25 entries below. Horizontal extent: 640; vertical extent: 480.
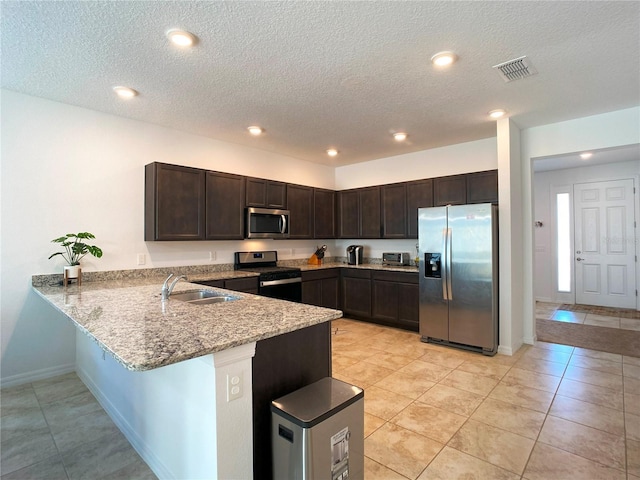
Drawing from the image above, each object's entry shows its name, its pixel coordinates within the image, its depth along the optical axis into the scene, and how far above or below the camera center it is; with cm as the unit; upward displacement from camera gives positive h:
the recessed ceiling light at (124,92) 287 +136
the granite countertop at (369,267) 465 -35
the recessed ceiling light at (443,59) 237 +135
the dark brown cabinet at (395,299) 451 -78
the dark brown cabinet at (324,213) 536 +51
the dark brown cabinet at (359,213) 528 +51
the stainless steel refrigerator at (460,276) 363 -38
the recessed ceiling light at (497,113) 347 +138
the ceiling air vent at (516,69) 249 +136
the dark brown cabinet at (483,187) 411 +71
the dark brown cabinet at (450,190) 438 +71
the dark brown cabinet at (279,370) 160 -67
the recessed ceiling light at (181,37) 209 +134
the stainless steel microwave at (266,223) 430 +29
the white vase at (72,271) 306 -23
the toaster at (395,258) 514 -23
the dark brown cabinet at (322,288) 478 -65
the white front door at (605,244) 570 -4
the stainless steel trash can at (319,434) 136 -82
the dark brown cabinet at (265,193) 436 +71
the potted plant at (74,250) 308 -4
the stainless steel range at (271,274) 410 -38
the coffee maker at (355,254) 550 -17
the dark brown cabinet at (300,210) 495 +52
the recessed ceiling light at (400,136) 421 +139
